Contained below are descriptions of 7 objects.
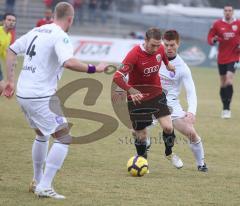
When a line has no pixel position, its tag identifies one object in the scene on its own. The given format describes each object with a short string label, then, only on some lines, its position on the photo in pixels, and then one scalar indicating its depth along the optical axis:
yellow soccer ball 17.31
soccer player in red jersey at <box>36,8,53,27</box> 43.67
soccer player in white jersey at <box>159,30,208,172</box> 18.52
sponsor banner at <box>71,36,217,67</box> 59.00
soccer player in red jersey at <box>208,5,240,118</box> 31.97
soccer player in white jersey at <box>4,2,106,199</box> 14.05
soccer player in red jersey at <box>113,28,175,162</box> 17.50
